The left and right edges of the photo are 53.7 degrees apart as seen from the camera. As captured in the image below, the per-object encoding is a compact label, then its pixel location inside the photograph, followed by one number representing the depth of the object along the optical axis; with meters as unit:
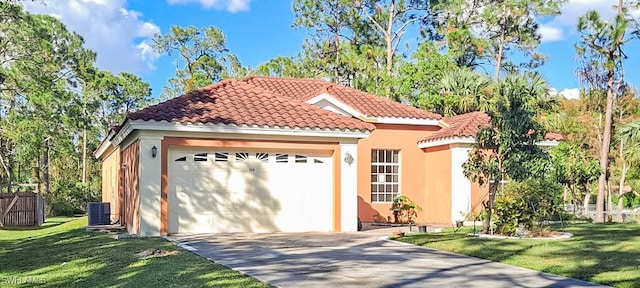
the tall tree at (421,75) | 30.27
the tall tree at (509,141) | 13.72
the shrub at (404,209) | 20.33
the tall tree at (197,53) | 47.47
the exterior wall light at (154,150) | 14.90
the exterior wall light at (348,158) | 16.66
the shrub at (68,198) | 36.31
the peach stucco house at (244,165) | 15.05
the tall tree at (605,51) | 23.05
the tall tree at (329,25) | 38.75
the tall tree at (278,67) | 40.25
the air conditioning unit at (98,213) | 19.66
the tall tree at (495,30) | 34.69
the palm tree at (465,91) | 27.20
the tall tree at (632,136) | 16.80
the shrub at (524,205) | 13.95
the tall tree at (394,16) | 37.53
